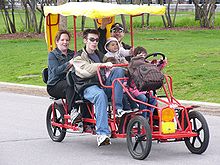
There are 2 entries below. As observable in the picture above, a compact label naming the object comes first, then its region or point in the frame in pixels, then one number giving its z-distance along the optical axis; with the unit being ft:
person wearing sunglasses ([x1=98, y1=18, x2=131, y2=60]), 37.26
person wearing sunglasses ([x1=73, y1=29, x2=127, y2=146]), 32.23
